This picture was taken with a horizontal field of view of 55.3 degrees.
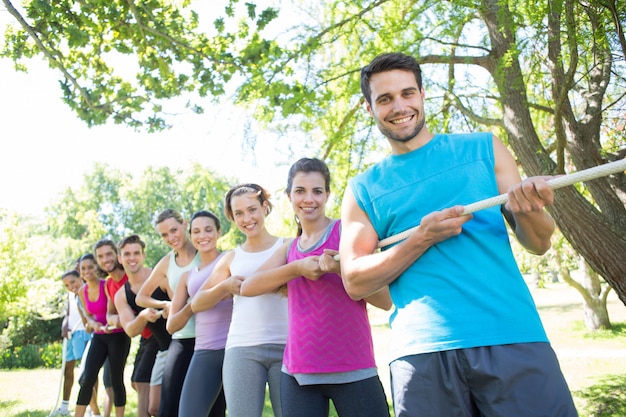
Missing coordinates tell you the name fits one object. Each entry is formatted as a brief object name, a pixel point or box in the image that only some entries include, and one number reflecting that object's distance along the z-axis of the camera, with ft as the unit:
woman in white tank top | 10.49
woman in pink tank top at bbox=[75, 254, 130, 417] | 19.47
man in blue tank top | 5.45
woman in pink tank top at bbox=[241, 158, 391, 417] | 8.90
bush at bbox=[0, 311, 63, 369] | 58.08
